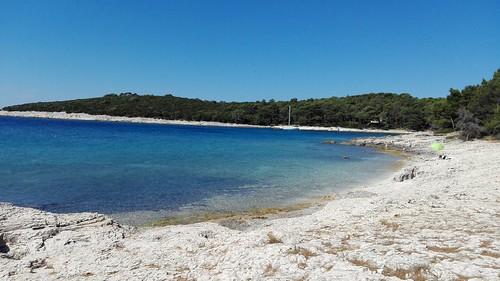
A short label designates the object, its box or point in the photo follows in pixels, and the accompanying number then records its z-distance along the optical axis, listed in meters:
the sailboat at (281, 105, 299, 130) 159.50
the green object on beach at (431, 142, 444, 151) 48.42
